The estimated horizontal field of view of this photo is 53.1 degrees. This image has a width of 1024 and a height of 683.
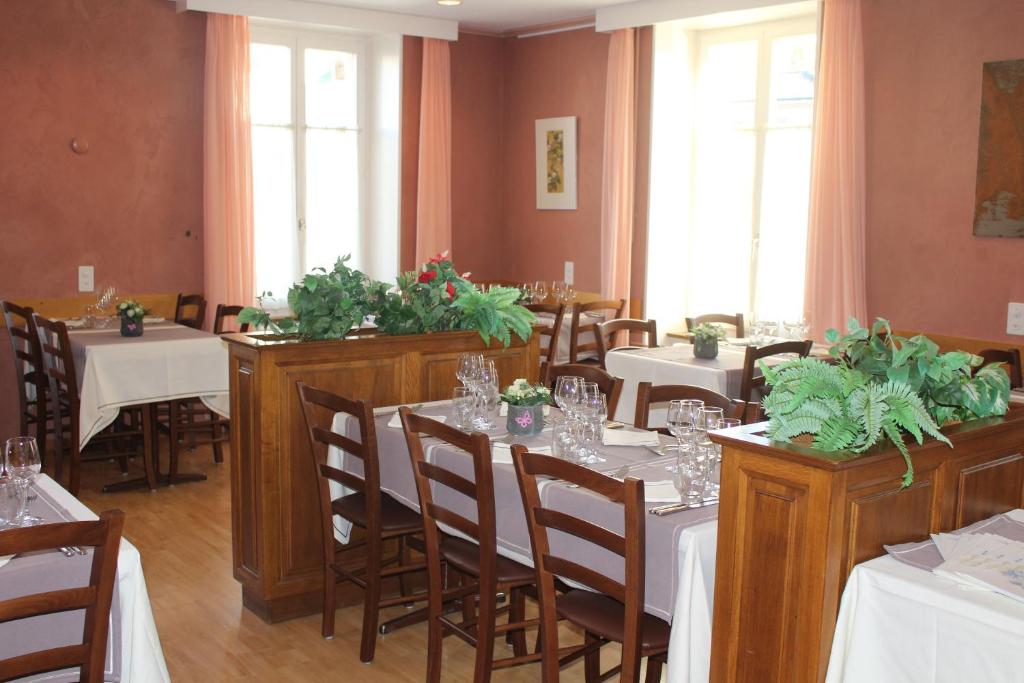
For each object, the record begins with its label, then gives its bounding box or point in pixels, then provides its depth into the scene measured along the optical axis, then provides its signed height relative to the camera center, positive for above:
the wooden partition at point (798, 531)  2.11 -0.64
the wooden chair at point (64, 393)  5.27 -0.95
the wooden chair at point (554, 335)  6.58 -0.69
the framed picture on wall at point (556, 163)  7.95 +0.51
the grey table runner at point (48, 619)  2.21 -0.88
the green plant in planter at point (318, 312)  4.03 -0.35
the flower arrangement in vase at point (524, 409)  3.50 -0.62
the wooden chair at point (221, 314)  6.44 -0.59
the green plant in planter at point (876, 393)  2.17 -0.35
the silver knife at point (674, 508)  2.64 -0.72
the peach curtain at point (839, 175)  5.89 +0.34
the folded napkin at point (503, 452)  3.20 -0.72
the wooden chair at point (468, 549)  2.98 -1.02
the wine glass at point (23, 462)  2.53 -0.60
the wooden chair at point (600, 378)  3.88 -0.59
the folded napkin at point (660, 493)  2.77 -0.72
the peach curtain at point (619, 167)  7.23 +0.45
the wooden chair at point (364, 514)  3.44 -1.04
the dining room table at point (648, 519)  2.46 -0.80
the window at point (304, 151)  7.73 +0.56
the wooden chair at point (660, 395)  3.68 -0.60
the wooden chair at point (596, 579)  2.52 -0.91
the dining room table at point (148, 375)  5.41 -0.84
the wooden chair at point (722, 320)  6.43 -0.56
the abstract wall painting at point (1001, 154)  5.28 +0.43
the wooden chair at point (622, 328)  6.12 -0.60
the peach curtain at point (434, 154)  7.95 +0.56
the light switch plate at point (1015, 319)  5.32 -0.42
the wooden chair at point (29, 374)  5.66 -0.90
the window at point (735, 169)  6.85 +0.44
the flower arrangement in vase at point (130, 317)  5.82 -0.55
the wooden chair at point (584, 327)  6.72 -0.65
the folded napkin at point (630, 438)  3.40 -0.70
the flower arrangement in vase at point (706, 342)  5.50 -0.59
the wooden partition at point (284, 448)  3.93 -0.88
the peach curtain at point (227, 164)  6.97 +0.39
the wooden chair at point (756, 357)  5.10 -0.62
